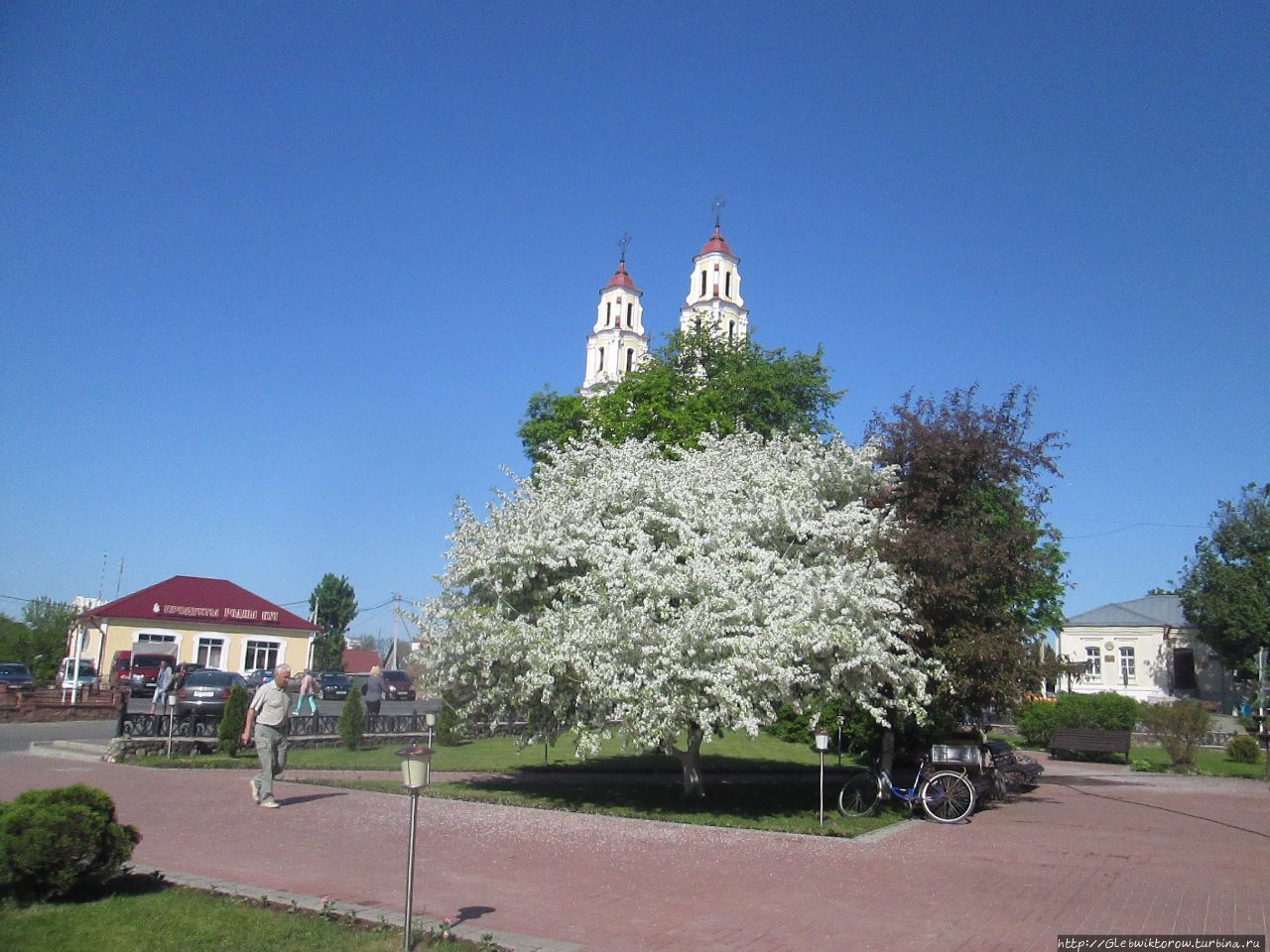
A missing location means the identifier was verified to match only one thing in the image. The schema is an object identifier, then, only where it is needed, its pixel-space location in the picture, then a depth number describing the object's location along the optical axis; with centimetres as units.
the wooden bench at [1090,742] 2439
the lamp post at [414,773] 628
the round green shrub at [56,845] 668
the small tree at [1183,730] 2364
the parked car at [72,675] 3572
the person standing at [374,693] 2302
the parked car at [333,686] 4231
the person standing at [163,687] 2508
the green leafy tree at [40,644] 5041
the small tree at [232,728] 1766
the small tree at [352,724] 1962
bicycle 1296
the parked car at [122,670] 3715
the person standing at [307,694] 2272
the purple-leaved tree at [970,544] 1341
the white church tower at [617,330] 7100
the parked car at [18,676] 3616
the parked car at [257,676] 3788
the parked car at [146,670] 3662
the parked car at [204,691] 2519
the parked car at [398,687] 4356
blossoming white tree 1177
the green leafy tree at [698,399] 2825
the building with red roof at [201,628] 4425
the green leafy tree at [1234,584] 4491
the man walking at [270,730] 1213
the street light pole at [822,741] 1195
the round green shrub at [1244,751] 2603
